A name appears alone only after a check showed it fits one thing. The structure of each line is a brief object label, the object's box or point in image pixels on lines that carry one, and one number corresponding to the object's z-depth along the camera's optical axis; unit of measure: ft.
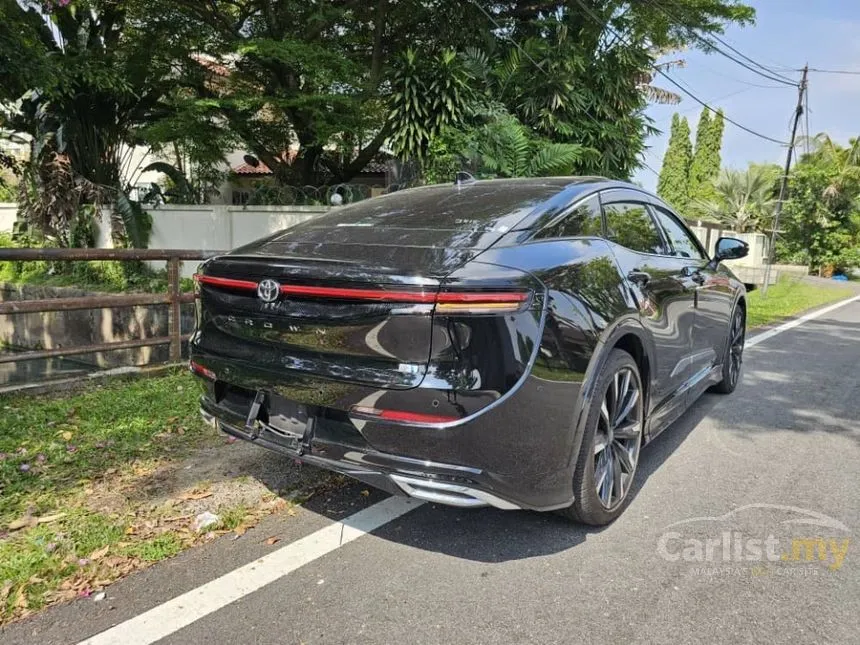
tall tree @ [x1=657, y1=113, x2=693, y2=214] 132.36
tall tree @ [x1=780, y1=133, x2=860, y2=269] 87.40
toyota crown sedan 7.88
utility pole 58.35
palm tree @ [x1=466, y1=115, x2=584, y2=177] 33.35
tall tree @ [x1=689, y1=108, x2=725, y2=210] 131.13
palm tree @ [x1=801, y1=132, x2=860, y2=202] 87.35
